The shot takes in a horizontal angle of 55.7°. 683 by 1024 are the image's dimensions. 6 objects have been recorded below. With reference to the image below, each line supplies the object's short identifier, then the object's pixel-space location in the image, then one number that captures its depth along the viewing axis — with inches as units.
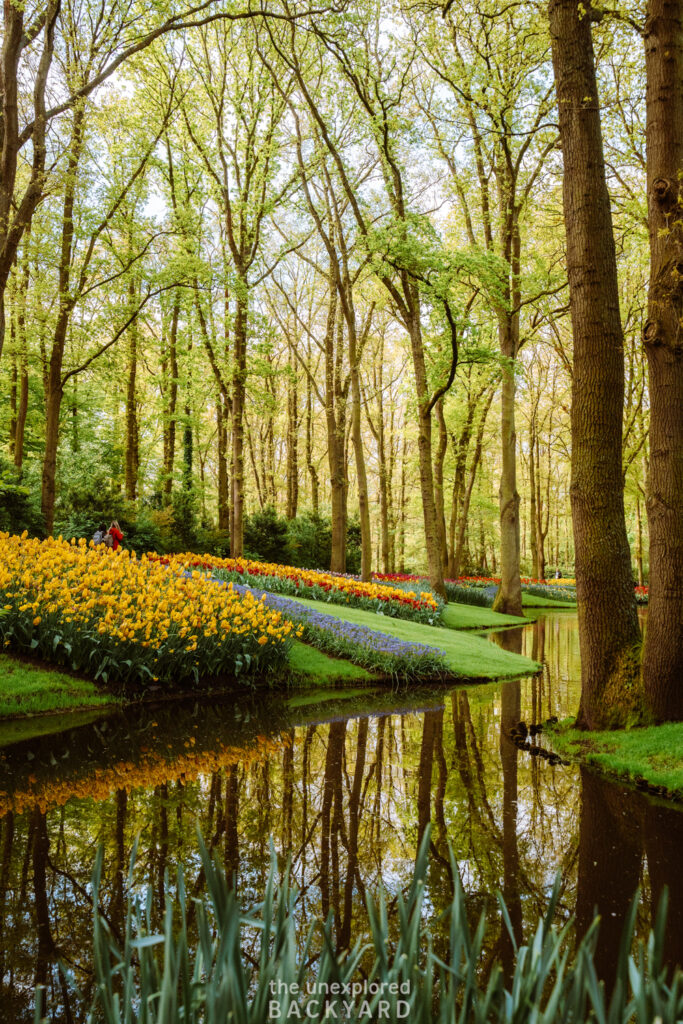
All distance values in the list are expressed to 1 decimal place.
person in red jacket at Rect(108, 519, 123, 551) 580.1
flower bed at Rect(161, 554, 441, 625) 585.0
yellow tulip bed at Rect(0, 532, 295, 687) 292.7
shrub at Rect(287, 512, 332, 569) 997.2
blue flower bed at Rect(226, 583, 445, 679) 386.6
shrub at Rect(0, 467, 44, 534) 639.1
